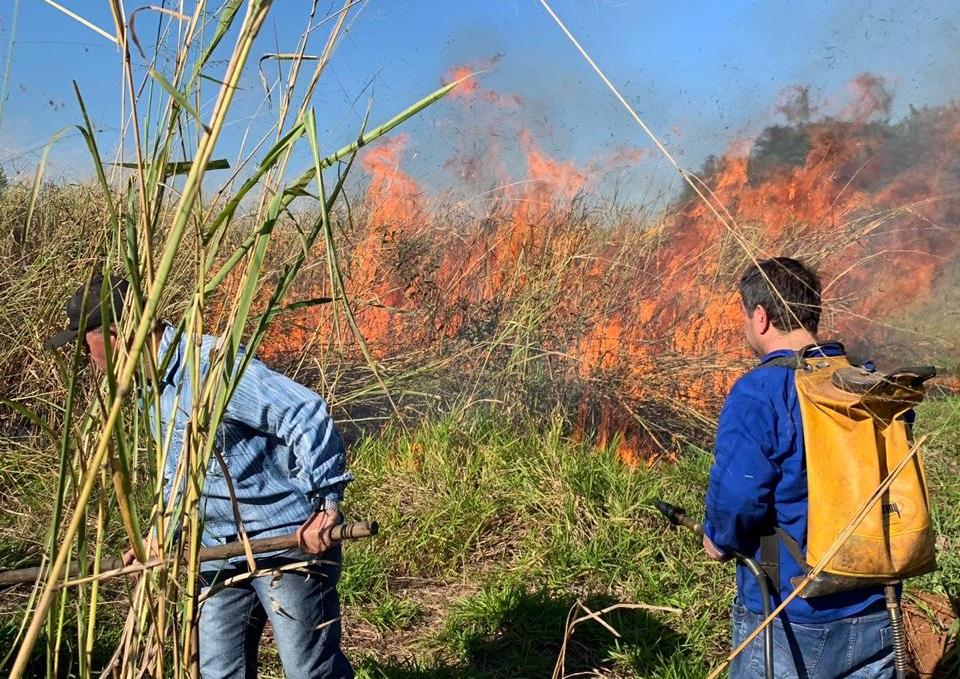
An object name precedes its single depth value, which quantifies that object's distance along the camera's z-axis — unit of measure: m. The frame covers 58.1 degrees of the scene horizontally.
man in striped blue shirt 2.43
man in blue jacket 2.21
